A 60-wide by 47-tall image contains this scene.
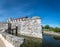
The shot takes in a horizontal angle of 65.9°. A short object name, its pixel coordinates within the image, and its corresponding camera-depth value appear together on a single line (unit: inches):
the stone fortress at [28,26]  418.8
